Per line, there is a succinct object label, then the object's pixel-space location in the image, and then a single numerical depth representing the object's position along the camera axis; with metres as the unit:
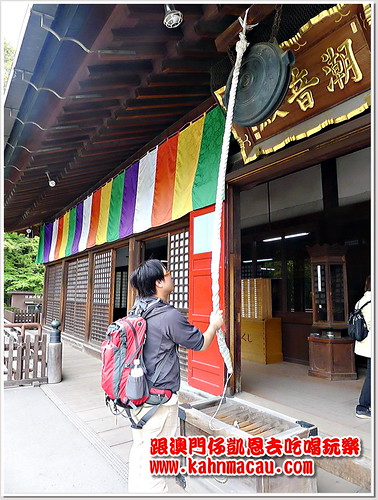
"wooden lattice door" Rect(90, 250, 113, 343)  7.93
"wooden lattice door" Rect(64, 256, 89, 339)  9.46
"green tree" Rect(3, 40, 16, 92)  16.64
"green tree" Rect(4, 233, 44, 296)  16.41
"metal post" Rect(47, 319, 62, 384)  5.72
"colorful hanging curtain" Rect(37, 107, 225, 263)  4.34
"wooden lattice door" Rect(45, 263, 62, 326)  11.84
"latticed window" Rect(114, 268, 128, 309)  9.18
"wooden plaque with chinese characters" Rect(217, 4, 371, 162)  2.43
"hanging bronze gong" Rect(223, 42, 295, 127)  2.45
